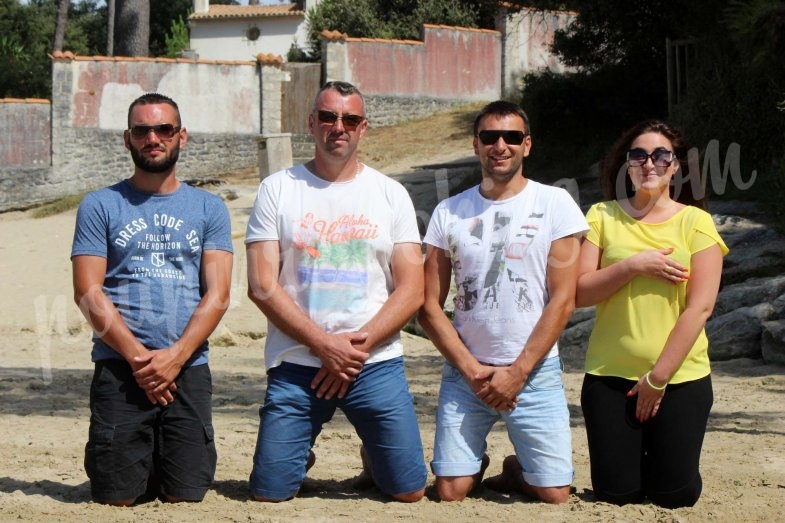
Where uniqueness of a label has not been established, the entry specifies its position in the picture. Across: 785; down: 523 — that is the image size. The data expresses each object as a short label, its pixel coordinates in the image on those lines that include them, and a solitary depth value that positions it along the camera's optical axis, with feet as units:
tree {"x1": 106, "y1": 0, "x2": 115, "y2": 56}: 128.20
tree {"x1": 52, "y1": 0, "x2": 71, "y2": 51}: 118.83
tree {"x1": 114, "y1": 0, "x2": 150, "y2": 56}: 78.18
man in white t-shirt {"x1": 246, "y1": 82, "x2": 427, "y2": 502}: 16.52
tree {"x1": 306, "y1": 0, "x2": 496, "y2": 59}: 100.27
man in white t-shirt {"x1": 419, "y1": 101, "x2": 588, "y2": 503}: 16.63
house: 137.18
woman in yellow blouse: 16.15
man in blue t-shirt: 16.39
